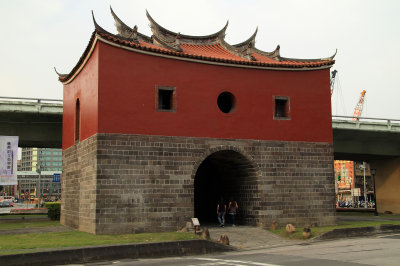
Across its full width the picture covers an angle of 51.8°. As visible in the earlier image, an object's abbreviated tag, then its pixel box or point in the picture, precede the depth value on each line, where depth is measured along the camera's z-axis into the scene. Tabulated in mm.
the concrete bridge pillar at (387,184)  30703
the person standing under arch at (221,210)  17608
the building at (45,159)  127312
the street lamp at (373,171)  29008
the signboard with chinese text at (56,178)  37019
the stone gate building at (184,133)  15336
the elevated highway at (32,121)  20764
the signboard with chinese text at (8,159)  20172
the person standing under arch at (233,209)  17666
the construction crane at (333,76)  68000
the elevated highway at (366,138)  26422
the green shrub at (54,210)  23797
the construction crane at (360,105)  80375
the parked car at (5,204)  66538
